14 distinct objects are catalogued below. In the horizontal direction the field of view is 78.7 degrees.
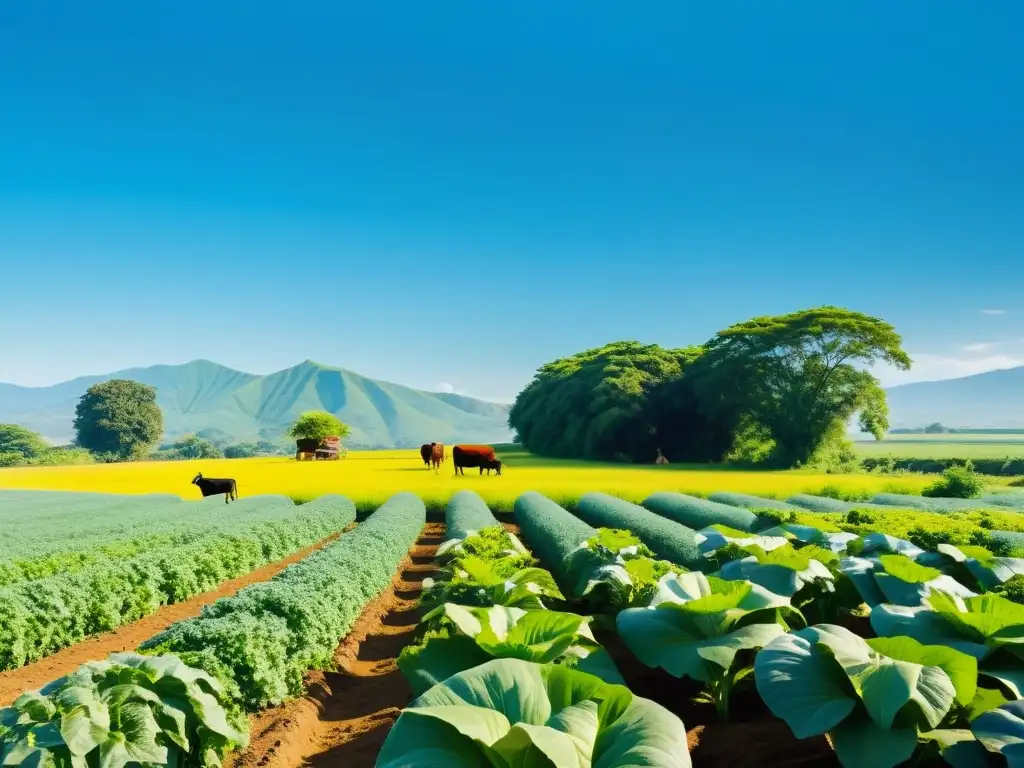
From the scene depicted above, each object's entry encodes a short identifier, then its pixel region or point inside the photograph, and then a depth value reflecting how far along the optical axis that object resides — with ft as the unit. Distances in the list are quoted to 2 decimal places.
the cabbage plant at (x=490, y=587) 16.31
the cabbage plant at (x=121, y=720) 9.95
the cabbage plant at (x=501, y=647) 11.43
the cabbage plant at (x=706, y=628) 11.92
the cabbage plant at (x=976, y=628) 11.27
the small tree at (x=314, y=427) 164.86
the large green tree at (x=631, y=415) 143.74
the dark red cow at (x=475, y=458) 104.17
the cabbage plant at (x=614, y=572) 17.76
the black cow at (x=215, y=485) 81.00
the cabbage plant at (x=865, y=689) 9.17
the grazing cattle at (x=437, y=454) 115.14
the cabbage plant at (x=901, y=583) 14.57
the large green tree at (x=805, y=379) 119.96
